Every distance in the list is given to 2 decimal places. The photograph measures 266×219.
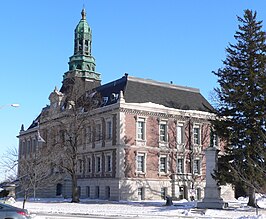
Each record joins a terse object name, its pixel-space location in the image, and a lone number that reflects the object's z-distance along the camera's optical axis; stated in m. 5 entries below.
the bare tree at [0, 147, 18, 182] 48.60
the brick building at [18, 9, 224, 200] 51.72
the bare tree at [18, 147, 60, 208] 42.06
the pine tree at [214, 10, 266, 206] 35.25
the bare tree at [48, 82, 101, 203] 46.93
